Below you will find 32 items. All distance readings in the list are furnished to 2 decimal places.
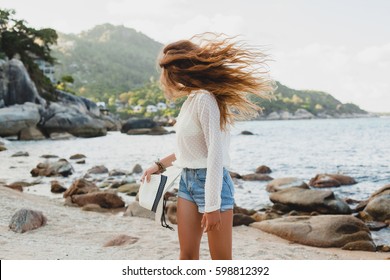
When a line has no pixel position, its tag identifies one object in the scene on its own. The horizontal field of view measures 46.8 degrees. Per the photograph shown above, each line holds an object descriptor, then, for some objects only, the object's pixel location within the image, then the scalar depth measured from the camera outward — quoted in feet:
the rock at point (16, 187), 31.75
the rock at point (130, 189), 33.24
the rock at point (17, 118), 92.27
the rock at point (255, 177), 43.47
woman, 7.86
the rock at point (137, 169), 47.62
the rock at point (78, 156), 61.61
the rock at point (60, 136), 103.00
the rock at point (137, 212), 24.65
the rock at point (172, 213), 23.77
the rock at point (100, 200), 27.94
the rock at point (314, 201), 27.35
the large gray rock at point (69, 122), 107.04
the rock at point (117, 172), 45.53
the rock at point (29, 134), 96.63
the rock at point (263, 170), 50.50
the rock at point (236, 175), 44.33
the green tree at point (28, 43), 117.19
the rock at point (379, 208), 25.57
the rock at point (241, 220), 24.06
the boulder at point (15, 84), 102.78
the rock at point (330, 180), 39.70
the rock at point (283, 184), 36.17
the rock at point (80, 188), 31.17
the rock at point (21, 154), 61.05
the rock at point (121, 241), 16.99
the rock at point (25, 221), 18.56
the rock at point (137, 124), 136.46
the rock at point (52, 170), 42.56
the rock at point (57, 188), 33.73
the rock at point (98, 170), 47.29
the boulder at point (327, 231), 20.18
